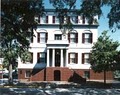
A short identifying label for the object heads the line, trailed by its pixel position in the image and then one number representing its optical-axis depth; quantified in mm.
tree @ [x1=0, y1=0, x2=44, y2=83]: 17031
